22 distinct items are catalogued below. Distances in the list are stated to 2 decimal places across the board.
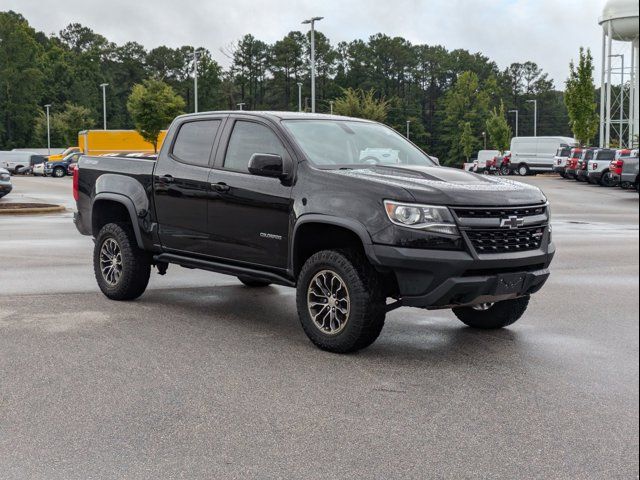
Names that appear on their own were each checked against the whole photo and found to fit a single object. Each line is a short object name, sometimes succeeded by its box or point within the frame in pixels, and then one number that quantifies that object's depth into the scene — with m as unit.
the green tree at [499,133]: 90.75
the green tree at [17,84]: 108.12
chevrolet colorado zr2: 5.95
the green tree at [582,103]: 56.59
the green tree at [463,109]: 113.25
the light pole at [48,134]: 97.44
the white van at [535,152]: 61.62
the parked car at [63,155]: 61.07
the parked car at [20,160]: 69.19
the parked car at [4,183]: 27.14
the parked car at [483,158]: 72.31
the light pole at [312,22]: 41.54
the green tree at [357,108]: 69.44
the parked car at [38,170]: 62.06
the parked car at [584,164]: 42.16
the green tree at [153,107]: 61.41
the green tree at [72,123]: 87.00
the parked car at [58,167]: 59.34
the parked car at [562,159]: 49.62
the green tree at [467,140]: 108.94
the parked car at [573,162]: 44.27
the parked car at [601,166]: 40.00
